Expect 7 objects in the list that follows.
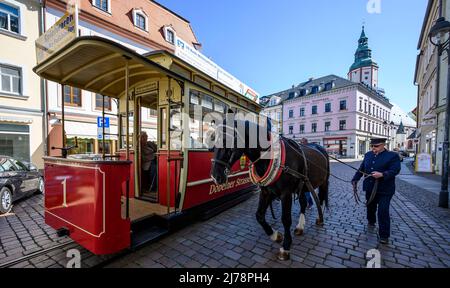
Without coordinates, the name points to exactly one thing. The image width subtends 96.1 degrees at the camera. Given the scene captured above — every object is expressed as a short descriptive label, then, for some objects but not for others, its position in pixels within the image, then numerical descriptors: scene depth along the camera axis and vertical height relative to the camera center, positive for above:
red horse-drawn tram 2.71 -0.38
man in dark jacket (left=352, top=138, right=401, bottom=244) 3.50 -0.61
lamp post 5.51 +0.60
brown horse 3.02 -0.51
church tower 45.34 +16.82
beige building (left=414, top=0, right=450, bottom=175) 11.55 +3.27
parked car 5.20 -1.26
